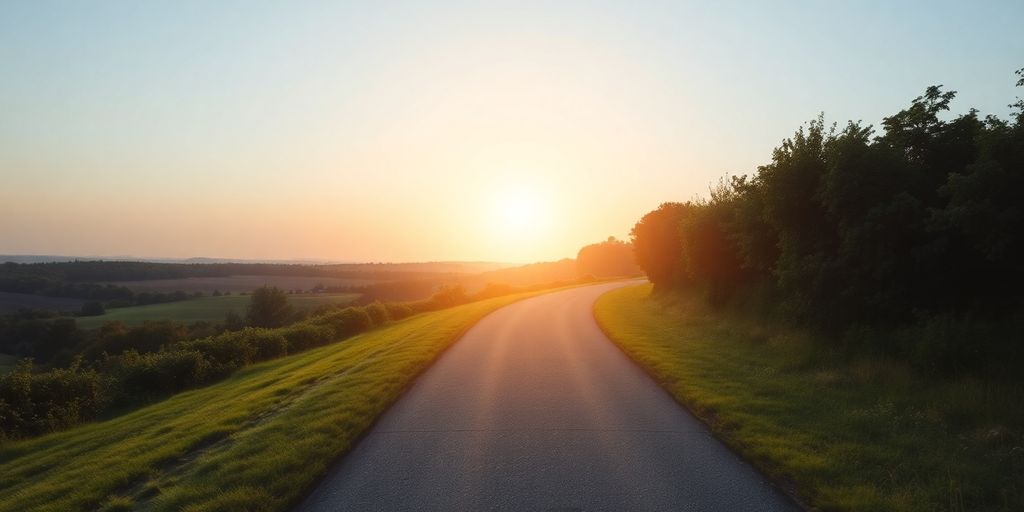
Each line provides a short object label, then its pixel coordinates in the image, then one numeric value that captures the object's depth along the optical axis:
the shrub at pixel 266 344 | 26.31
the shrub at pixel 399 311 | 39.88
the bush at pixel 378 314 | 36.66
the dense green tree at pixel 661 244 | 32.12
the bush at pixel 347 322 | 33.53
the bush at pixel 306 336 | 29.14
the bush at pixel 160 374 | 20.08
